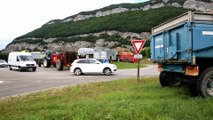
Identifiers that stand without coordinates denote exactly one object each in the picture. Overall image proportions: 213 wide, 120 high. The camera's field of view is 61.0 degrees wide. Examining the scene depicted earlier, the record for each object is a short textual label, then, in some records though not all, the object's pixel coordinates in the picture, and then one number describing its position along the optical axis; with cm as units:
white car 1545
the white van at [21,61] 1969
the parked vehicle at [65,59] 1950
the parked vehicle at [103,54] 2829
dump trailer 560
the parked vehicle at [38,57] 2691
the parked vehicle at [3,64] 3051
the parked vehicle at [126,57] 3534
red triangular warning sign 954
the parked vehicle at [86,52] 2597
